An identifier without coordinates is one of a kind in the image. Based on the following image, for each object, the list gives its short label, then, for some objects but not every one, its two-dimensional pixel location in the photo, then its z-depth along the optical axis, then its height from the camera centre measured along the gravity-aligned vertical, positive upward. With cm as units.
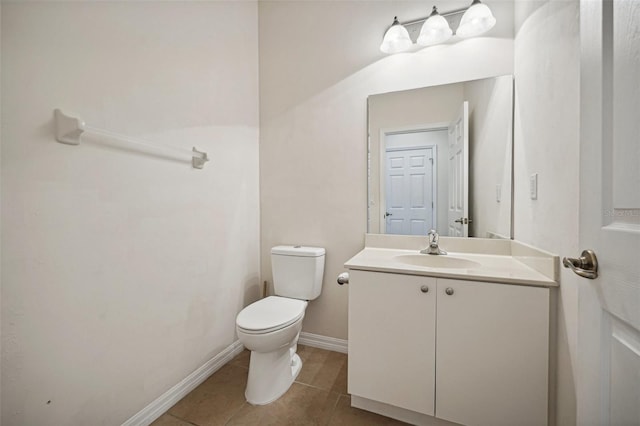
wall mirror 148 +30
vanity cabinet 103 -62
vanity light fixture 143 +106
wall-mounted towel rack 93 +31
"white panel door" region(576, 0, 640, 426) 48 -1
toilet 137 -62
